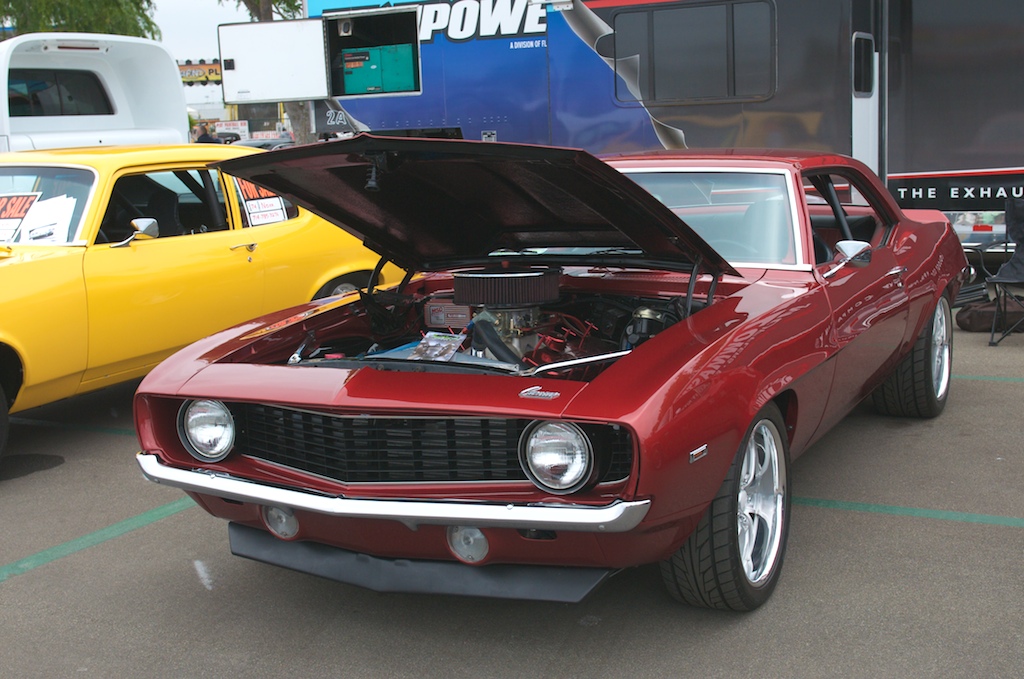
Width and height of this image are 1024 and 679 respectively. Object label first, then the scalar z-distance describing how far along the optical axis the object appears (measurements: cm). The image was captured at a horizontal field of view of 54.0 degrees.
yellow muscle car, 491
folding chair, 671
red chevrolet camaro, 268
